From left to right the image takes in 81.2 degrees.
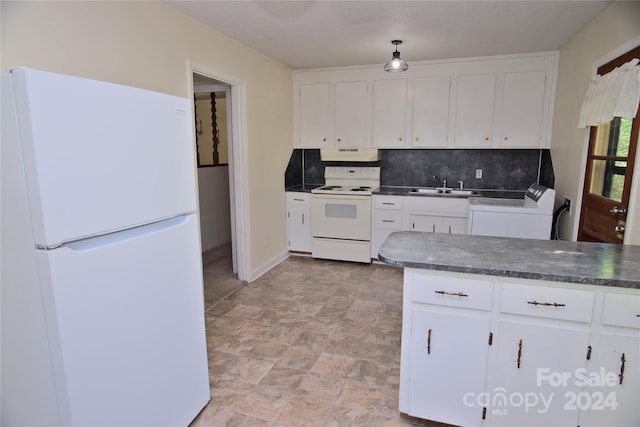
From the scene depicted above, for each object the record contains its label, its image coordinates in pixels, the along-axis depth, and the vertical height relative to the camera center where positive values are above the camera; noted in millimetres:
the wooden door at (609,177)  2338 -140
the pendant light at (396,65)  3353 +833
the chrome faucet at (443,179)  4682 -269
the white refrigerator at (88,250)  1198 -333
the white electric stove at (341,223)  4504 -797
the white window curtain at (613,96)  2225 +396
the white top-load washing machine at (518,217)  3439 -562
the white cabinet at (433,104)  4047 +620
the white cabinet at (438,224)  4152 -740
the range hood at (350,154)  4656 +46
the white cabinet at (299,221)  4754 -810
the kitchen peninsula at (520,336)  1593 -799
